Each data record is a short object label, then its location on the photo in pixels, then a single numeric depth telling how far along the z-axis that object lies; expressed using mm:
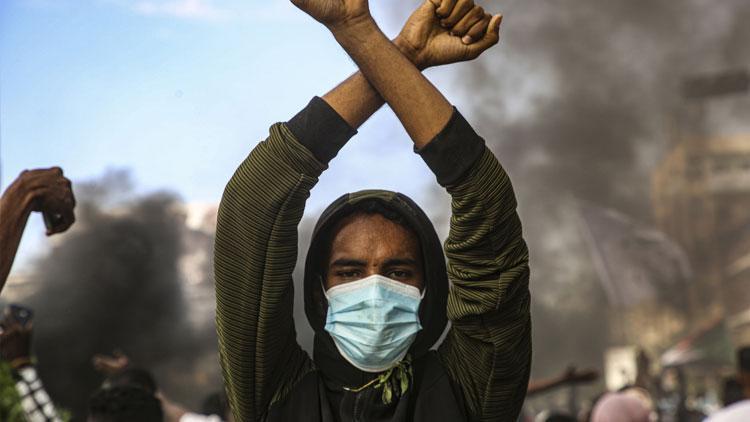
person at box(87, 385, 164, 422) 3268
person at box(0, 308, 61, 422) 3068
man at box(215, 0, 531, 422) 2145
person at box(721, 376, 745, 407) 5698
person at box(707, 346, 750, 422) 3592
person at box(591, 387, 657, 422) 4883
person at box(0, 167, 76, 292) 2684
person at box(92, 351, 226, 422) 4551
